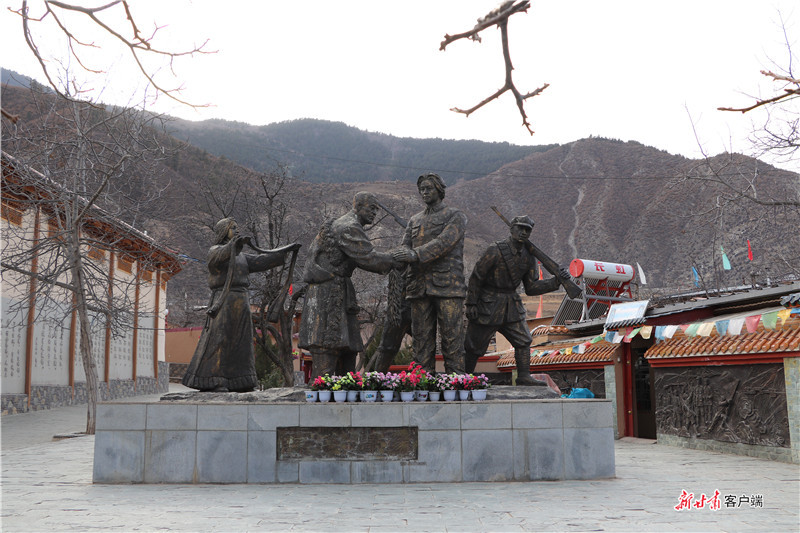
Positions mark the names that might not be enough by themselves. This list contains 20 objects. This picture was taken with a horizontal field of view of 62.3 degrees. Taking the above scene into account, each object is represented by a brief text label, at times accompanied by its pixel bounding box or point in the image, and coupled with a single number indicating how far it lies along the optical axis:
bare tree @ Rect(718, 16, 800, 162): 3.98
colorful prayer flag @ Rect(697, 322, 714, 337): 11.02
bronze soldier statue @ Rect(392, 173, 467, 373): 7.60
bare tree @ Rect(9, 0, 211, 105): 3.23
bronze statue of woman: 7.51
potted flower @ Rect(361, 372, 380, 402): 7.04
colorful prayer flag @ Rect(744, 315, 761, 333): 10.03
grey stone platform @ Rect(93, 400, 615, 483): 6.79
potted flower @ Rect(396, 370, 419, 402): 7.01
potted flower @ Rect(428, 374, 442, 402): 7.07
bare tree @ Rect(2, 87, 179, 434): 11.65
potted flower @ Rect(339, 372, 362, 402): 7.00
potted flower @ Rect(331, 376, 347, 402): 6.95
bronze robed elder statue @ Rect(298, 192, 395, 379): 7.55
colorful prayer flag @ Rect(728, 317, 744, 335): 10.29
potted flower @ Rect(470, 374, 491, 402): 7.09
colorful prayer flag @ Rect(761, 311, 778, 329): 9.58
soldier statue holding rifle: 8.09
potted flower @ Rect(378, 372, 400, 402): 7.00
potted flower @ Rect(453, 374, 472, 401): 7.09
